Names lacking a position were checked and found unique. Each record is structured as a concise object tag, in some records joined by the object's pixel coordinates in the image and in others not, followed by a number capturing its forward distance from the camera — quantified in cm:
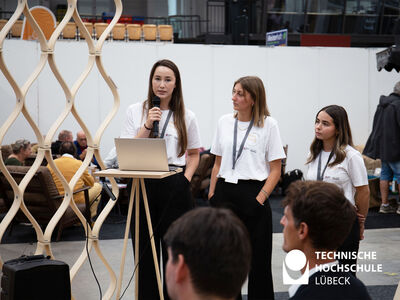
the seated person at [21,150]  663
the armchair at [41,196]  531
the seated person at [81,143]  816
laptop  274
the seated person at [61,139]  764
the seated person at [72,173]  560
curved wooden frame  297
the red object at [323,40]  1339
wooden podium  277
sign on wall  1017
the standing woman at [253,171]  319
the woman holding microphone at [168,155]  308
